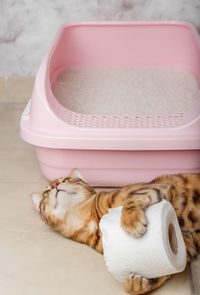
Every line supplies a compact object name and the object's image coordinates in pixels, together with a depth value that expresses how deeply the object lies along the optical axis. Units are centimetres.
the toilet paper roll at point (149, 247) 86
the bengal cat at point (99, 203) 99
